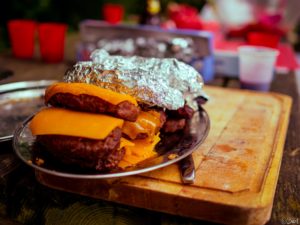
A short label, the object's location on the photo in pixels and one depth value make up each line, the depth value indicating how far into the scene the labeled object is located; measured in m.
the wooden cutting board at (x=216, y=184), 0.70
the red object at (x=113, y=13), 2.25
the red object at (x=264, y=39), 2.03
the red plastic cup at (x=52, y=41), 1.91
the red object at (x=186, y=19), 2.03
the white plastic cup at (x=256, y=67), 1.50
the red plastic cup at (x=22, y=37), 1.92
